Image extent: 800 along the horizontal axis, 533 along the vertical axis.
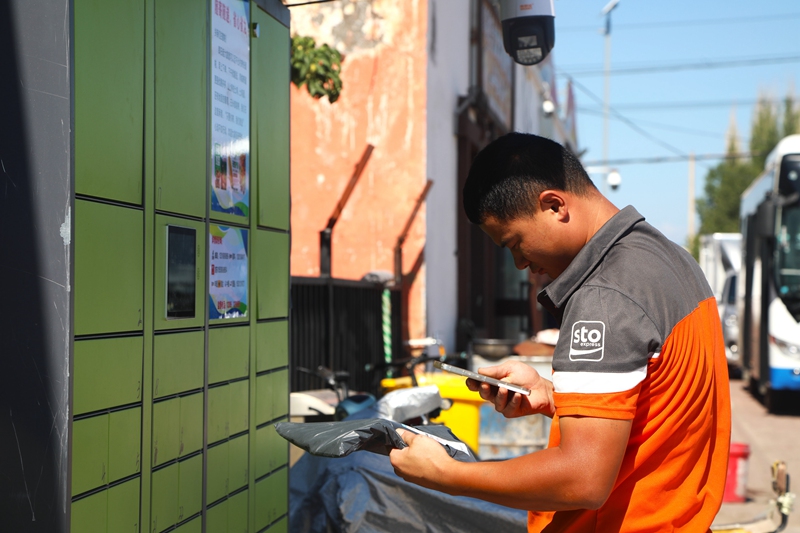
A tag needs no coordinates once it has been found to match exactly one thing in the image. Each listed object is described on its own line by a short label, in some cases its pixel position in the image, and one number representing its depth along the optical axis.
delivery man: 1.89
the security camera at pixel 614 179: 34.06
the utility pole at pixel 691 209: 72.53
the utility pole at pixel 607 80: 41.42
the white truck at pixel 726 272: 21.91
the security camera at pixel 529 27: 4.99
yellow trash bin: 7.29
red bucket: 7.62
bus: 14.42
